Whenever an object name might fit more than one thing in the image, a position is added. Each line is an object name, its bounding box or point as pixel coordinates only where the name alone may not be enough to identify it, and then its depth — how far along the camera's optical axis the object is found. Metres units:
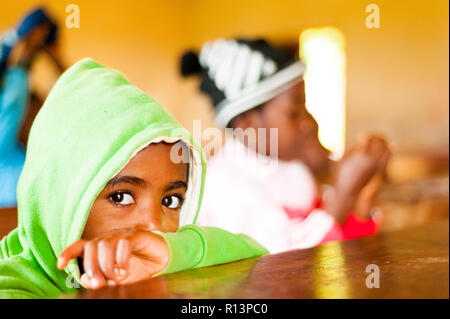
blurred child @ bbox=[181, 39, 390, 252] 0.97
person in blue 0.85
